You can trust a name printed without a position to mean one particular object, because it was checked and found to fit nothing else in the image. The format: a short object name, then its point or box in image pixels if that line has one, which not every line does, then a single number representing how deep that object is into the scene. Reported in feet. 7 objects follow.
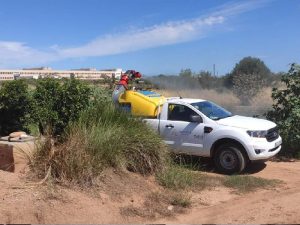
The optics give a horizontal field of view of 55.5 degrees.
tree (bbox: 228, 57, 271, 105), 47.69
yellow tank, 23.19
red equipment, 25.05
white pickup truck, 20.68
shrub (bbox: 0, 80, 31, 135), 21.92
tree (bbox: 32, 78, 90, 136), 21.66
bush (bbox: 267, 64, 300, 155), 25.81
